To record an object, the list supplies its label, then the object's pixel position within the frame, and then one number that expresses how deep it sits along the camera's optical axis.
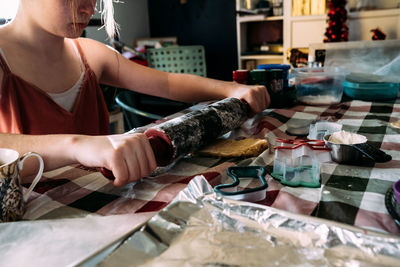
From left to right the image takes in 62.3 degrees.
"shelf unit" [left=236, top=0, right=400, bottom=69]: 2.68
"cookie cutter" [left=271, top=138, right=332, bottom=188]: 0.55
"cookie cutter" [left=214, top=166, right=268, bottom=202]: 0.48
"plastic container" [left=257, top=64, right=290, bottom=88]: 1.15
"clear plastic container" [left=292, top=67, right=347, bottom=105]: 1.17
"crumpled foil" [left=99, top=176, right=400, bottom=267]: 0.34
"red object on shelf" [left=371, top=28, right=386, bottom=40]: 2.49
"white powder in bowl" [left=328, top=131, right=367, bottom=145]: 0.65
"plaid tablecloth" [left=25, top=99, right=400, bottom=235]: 0.46
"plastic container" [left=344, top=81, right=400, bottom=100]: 1.15
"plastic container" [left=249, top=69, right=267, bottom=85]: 1.10
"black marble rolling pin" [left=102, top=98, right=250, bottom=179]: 0.62
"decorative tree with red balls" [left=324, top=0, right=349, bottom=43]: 2.64
